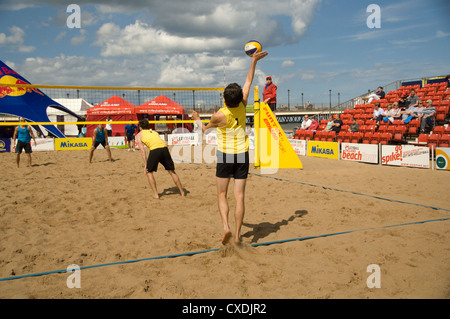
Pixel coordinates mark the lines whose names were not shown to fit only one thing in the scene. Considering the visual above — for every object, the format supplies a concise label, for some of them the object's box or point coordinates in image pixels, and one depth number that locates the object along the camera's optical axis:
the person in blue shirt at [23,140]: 10.58
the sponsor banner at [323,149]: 12.63
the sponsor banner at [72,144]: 16.83
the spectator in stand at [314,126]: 15.85
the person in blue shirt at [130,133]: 15.91
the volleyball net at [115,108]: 18.12
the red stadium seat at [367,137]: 12.38
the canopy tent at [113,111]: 20.78
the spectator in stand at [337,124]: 13.97
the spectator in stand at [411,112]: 12.20
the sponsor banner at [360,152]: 11.14
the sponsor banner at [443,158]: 9.17
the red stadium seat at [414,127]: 11.79
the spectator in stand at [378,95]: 16.42
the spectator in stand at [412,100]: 13.03
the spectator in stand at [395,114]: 12.62
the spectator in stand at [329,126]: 14.24
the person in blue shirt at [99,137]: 10.78
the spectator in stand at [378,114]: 13.19
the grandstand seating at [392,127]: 10.98
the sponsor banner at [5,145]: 16.08
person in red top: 9.09
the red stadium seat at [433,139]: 10.42
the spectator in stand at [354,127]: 13.35
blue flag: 17.87
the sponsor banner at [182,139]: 19.52
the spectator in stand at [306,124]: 16.09
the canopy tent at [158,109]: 20.78
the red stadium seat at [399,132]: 11.70
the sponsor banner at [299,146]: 14.15
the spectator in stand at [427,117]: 11.74
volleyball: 6.12
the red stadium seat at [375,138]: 12.05
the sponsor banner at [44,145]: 16.42
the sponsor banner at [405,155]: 9.68
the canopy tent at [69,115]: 25.22
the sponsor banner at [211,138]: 18.86
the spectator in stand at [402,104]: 13.76
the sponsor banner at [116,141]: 18.38
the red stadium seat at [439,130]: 10.87
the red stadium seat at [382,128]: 12.43
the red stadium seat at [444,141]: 10.18
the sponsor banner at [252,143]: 15.22
